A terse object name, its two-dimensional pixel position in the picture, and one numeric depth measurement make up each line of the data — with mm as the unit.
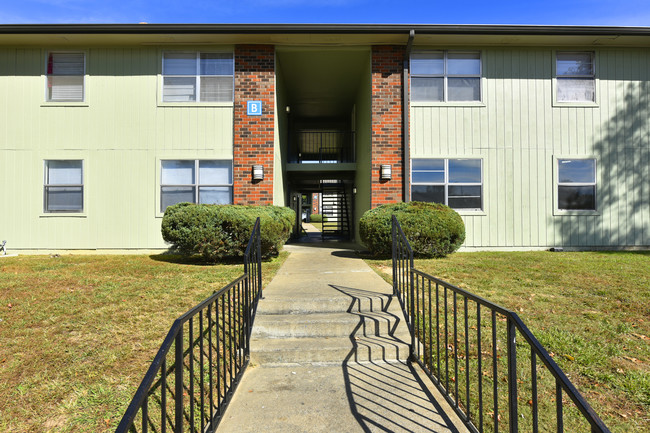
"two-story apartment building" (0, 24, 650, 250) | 8688
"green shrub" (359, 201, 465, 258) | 7004
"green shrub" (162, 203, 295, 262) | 6479
